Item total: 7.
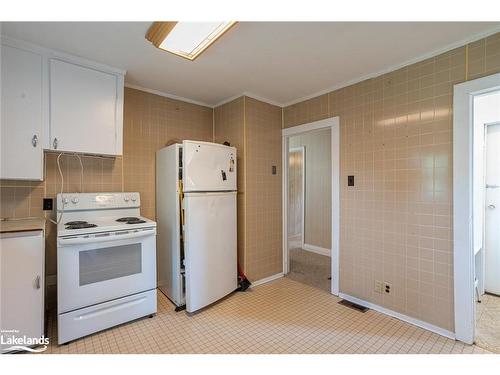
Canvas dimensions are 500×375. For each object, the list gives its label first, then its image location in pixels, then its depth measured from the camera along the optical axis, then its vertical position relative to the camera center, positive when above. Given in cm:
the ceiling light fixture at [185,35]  145 +102
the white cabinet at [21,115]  164 +53
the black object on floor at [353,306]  224 -119
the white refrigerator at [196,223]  215 -36
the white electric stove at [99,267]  166 -63
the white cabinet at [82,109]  183 +65
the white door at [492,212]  241 -28
